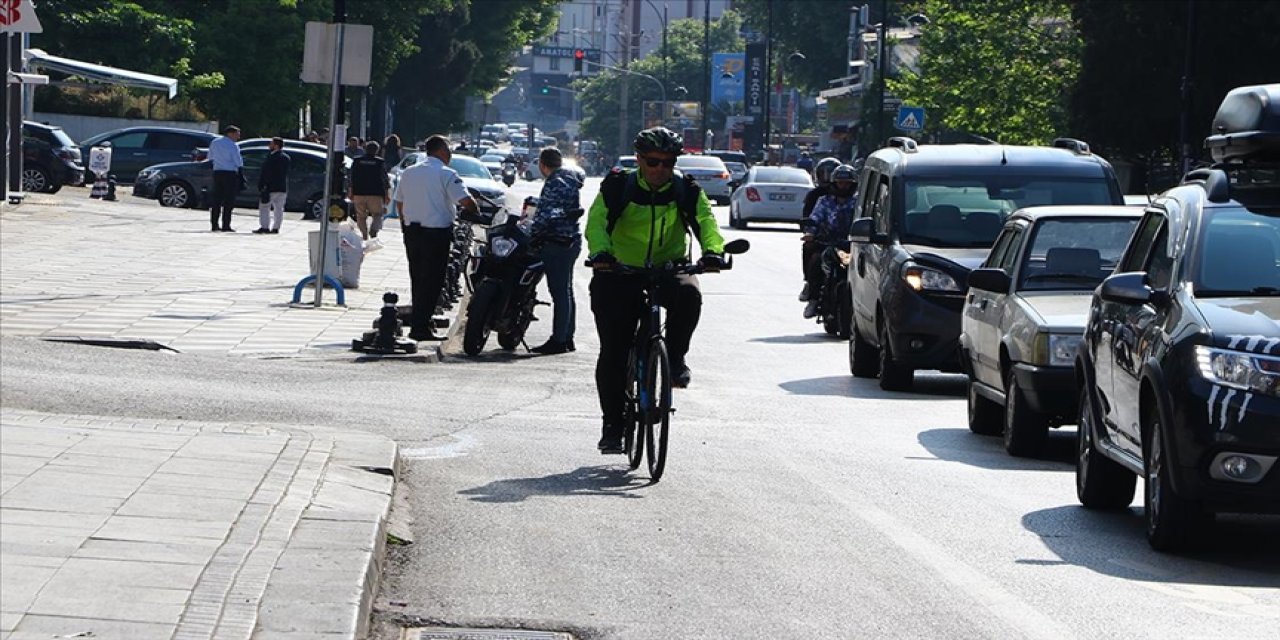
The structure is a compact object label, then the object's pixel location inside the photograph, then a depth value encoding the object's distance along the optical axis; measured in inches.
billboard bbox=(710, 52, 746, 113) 5556.1
